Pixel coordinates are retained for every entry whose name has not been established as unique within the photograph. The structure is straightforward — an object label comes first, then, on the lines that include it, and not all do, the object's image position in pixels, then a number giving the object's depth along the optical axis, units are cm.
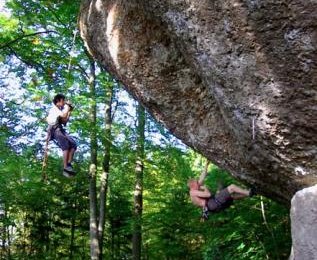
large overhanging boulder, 416
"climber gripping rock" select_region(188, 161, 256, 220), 768
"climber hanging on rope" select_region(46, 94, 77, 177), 791
